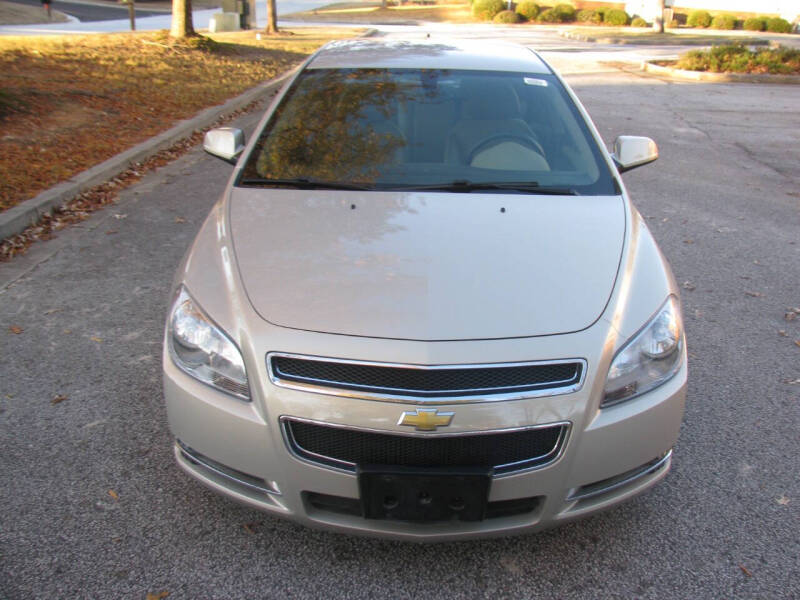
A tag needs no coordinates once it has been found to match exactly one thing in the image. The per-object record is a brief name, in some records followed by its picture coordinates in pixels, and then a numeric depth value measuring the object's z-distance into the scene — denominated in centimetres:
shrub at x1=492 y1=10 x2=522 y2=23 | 3774
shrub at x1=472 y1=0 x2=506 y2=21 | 3978
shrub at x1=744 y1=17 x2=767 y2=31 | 3306
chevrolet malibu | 207
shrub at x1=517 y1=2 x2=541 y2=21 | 3878
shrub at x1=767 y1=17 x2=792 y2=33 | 3275
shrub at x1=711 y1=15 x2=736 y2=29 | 3403
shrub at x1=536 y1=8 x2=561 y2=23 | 3834
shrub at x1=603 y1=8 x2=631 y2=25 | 3581
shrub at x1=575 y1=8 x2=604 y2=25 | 3709
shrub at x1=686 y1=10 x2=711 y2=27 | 3478
